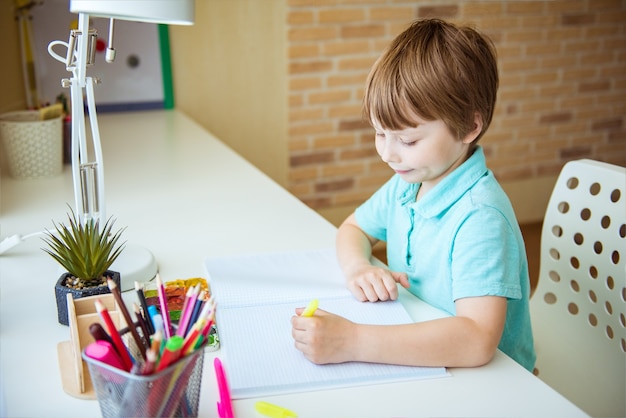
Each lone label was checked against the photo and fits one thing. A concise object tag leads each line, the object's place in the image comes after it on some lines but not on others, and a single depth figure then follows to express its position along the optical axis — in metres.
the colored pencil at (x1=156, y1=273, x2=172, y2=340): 0.69
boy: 0.80
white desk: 0.73
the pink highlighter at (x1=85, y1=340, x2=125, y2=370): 0.61
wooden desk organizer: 0.75
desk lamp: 0.86
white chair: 1.11
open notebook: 0.77
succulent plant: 0.89
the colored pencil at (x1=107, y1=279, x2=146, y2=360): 0.64
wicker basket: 1.55
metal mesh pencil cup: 0.59
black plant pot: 0.87
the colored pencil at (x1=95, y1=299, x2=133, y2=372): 0.63
